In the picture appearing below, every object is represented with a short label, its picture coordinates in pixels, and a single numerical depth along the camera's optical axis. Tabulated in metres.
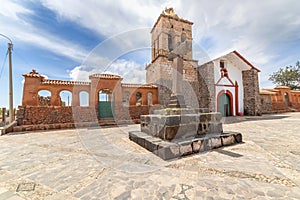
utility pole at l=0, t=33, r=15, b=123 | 9.09
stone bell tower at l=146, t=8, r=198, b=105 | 14.78
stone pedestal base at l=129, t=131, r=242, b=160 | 3.27
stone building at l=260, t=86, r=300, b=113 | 16.56
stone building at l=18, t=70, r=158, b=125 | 9.25
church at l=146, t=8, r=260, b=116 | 13.73
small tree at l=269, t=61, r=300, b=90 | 26.58
